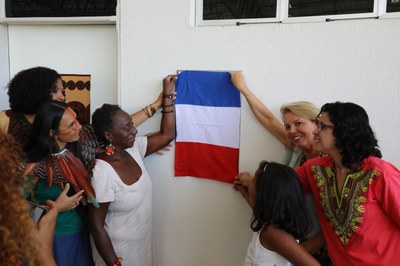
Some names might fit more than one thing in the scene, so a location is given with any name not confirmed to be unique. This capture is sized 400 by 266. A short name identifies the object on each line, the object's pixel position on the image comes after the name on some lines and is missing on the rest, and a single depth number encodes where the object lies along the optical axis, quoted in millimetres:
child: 1586
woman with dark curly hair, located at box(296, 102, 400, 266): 1517
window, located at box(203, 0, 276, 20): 2104
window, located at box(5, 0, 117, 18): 2561
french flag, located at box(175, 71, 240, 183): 2209
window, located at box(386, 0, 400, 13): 1849
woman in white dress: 1950
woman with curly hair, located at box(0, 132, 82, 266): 815
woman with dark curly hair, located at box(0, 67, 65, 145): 2033
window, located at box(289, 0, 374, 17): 1898
